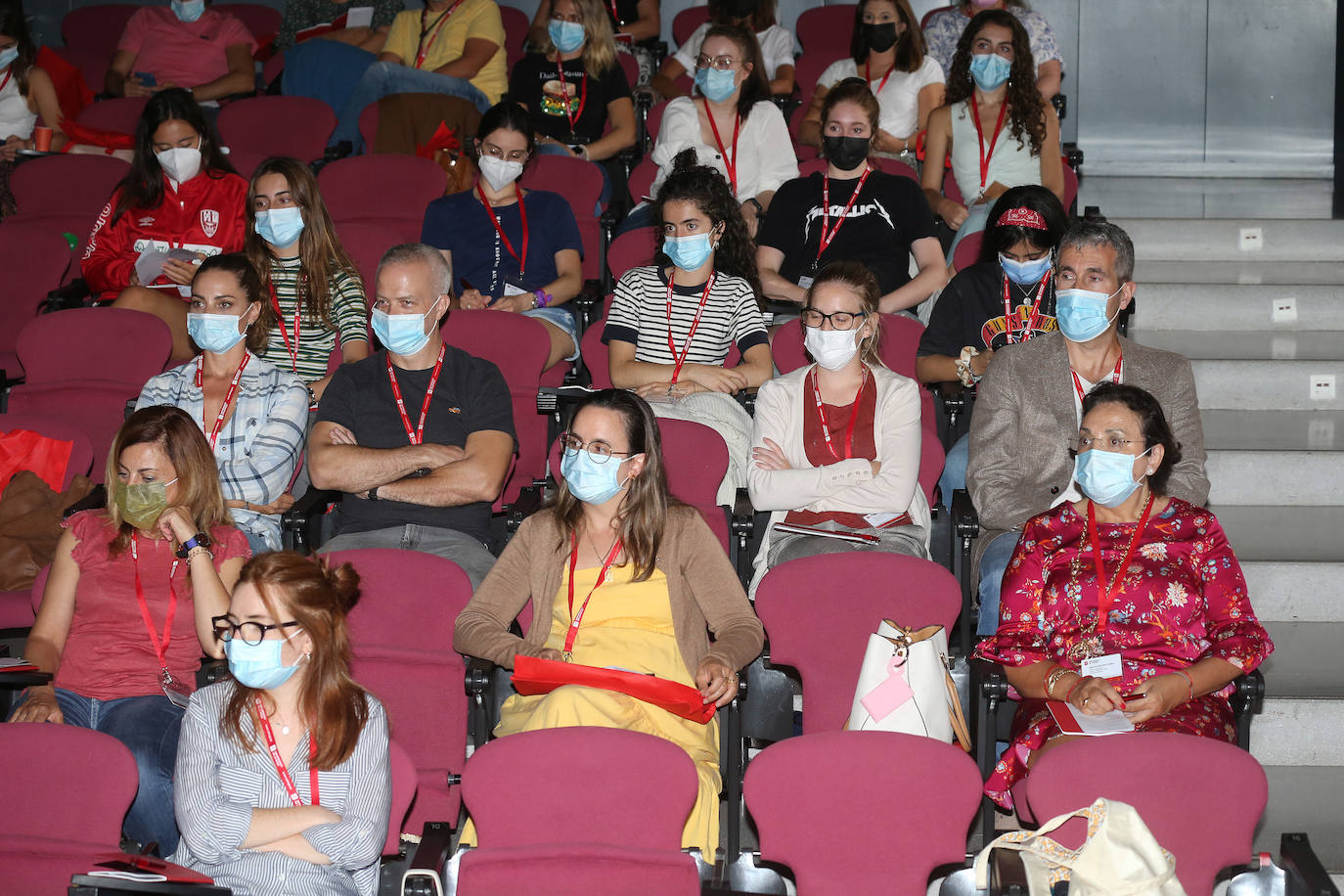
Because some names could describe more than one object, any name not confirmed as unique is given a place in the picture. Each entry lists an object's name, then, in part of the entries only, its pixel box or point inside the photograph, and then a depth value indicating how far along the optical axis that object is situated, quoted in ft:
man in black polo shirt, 13.08
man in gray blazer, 12.92
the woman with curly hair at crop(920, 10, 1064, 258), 19.01
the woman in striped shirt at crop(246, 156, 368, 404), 15.52
